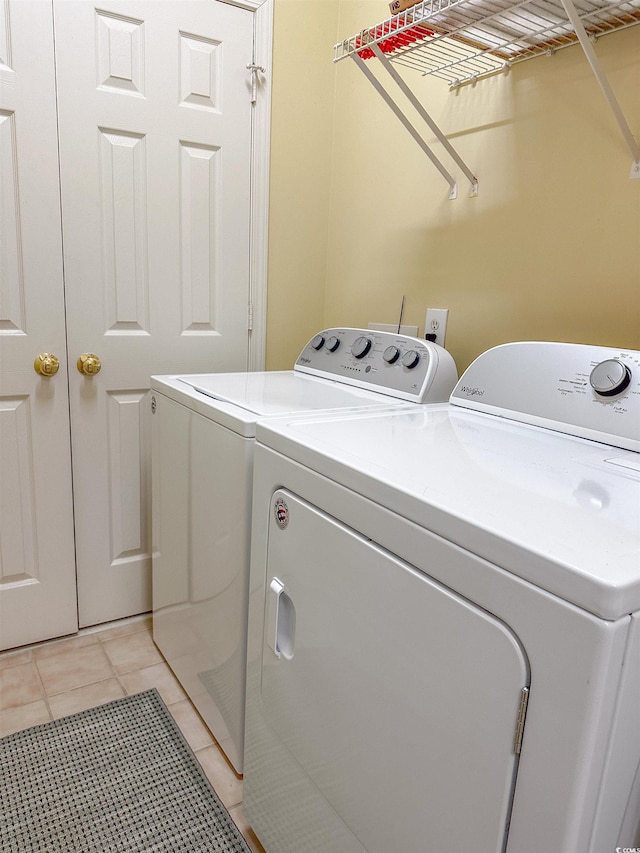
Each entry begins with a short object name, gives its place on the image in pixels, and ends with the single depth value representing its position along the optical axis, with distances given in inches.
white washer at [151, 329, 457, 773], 51.0
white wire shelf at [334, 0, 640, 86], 45.5
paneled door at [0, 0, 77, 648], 62.3
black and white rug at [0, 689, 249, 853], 50.0
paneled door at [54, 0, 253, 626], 66.5
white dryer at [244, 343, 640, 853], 22.8
